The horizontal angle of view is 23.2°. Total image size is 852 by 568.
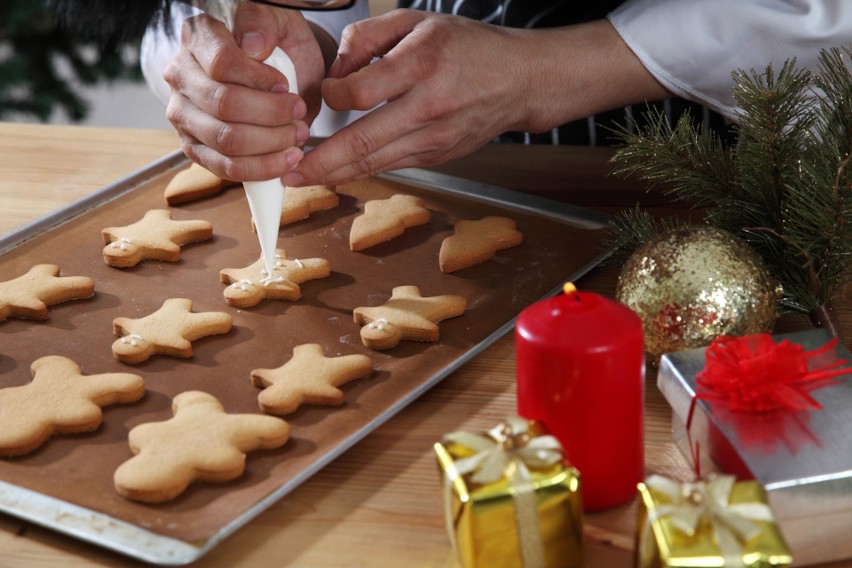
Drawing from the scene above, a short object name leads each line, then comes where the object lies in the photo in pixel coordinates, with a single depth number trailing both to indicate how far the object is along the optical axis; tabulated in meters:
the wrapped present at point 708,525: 1.05
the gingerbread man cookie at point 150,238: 1.44
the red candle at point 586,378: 1.12
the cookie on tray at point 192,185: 1.54
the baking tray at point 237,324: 1.18
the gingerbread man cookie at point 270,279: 1.38
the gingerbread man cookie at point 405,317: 1.32
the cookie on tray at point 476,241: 1.42
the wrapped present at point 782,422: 1.11
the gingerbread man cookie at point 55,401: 1.23
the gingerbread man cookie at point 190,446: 1.18
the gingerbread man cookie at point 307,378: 1.26
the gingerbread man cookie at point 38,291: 1.38
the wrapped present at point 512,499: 1.08
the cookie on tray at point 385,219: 1.46
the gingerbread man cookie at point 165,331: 1.32
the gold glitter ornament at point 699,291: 1.24
